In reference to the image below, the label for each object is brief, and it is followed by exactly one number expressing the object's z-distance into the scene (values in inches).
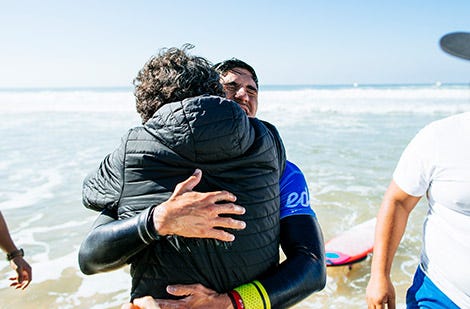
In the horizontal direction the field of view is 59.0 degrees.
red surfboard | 177.3
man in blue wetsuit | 57.2
